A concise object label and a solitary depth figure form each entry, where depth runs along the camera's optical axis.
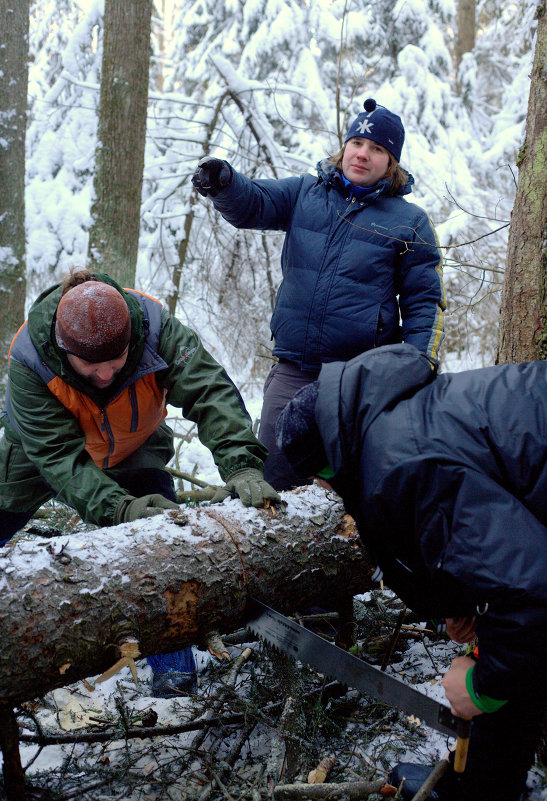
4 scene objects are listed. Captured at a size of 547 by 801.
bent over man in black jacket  1.42
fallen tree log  1.86
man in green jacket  2.46
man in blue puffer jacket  2.95
